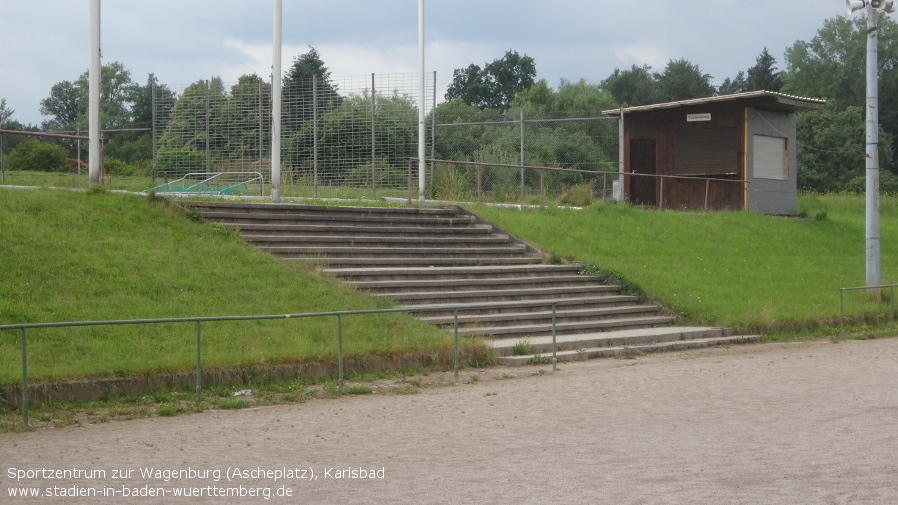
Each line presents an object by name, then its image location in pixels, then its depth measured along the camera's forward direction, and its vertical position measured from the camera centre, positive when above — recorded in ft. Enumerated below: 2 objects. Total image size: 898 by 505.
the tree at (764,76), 302.25 +46.59
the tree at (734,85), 314.55 +45.48
